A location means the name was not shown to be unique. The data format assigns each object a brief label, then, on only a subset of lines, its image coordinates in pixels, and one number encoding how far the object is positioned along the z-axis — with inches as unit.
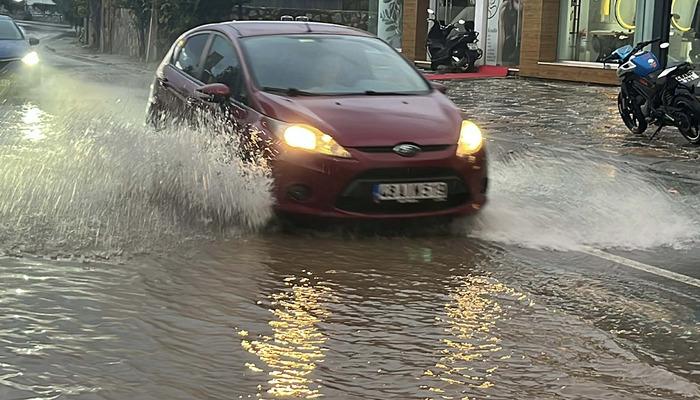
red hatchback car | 246.1
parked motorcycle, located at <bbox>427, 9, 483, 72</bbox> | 948.0
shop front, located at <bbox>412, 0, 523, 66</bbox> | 928.9
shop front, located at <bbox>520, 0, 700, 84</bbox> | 719.1
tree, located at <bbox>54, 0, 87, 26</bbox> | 1656.0
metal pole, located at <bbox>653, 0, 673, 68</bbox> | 730.8
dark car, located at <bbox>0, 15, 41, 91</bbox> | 658.2
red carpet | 896.7
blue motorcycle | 442.9
